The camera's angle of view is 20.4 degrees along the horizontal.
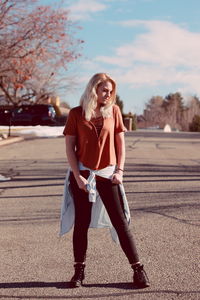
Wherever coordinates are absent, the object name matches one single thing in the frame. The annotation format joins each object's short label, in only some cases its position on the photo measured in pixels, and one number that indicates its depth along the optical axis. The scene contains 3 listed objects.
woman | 4.56
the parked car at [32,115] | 41.69
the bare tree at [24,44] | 25.19
